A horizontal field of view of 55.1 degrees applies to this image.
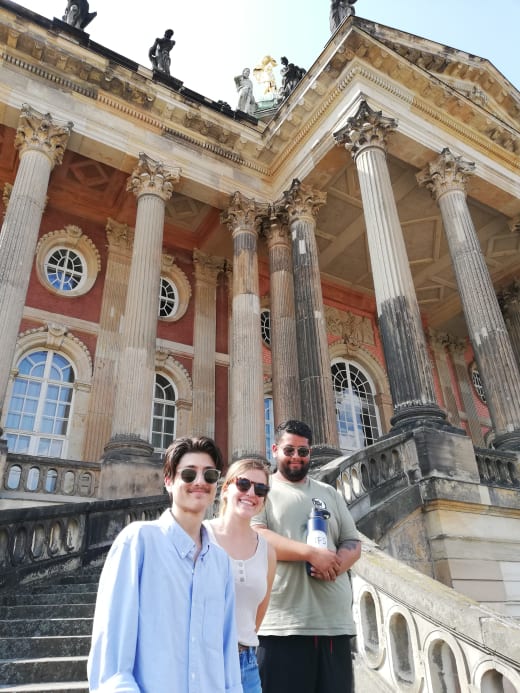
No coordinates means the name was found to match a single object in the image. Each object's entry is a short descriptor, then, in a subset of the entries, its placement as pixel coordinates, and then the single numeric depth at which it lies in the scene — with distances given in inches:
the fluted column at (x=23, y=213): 375.9
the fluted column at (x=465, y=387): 799.1
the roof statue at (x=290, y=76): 625.3
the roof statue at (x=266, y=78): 1147.9
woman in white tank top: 80.6
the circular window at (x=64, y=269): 574.2
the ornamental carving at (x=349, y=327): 750.5
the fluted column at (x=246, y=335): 445.4
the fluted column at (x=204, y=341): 575.5
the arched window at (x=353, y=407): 687.7
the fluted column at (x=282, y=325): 471.5
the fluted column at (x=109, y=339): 503.5
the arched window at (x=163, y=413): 562.7
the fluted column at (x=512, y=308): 715.4
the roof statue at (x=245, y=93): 754.2
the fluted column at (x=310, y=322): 421.4
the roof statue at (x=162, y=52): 579.8
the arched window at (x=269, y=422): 604.5
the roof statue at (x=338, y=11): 534.3
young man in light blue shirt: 57.6
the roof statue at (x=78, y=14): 529.0
